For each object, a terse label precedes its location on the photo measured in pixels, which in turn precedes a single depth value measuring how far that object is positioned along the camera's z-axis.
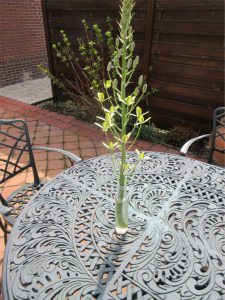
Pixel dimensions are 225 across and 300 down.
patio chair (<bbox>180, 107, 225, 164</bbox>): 1.83
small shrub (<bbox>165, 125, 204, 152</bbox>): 3.18
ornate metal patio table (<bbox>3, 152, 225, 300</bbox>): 0.92
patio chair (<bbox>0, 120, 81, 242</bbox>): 1.63
